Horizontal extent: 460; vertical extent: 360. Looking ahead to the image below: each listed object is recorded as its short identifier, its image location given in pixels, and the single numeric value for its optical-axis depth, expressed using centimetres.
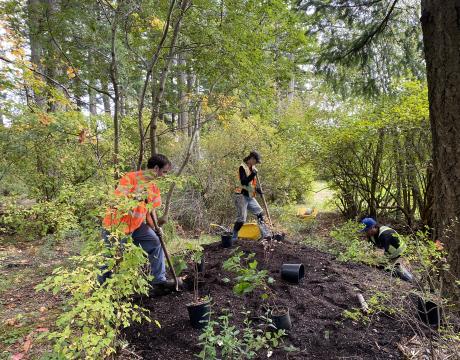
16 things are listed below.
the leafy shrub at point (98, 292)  168
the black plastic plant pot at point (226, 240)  555
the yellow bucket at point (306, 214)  848
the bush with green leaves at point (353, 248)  500
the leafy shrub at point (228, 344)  202
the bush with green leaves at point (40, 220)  436
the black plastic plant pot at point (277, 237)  598
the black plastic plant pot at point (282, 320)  278
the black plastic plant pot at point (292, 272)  387
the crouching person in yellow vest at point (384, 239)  421
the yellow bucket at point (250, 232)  638
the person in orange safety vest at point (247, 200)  573
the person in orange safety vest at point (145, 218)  230
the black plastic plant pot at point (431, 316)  299
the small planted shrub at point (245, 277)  242
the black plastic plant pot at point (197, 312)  287
